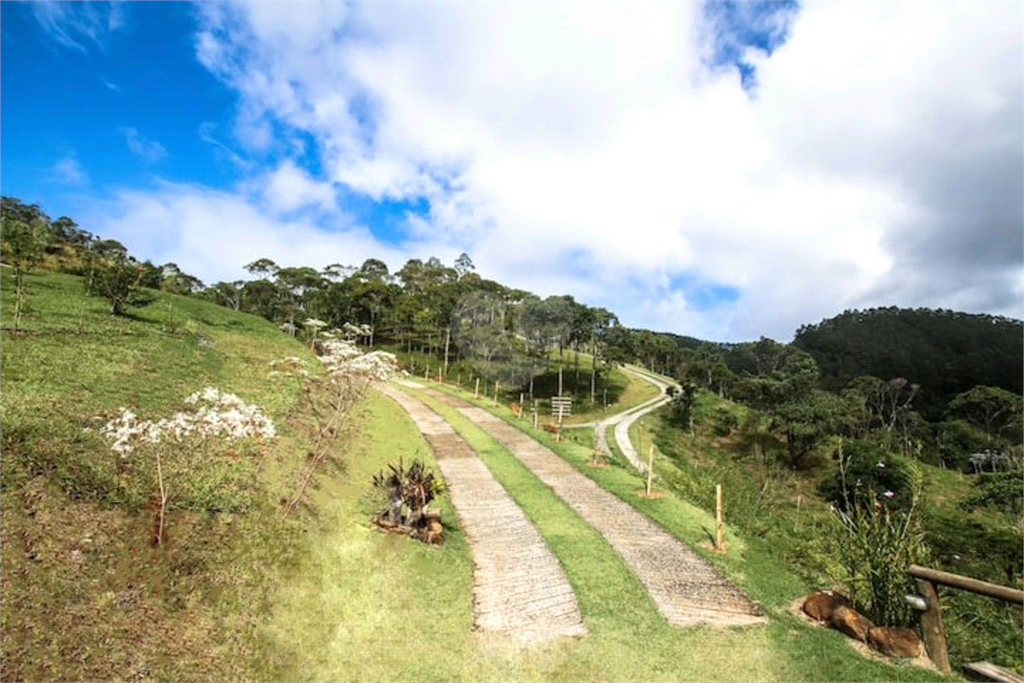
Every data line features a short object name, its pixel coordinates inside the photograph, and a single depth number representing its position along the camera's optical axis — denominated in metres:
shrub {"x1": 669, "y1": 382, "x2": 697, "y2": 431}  50.59
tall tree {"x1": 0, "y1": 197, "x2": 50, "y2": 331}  16.95
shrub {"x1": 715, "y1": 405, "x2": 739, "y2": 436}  51.72
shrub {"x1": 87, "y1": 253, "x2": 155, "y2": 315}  25.55
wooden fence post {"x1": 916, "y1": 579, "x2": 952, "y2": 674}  6.72
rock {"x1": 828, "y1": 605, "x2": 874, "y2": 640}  7.51
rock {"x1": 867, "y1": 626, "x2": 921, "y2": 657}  6.93
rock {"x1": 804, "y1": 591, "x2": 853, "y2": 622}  8.06
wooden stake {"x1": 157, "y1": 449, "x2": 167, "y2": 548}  7.30
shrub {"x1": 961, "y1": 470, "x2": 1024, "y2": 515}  25.78
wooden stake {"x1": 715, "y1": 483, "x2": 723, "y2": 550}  11.12
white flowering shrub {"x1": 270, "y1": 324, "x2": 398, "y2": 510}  15.29
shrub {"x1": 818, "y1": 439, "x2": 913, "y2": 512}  32.50
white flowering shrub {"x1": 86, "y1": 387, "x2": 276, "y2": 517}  8.47
